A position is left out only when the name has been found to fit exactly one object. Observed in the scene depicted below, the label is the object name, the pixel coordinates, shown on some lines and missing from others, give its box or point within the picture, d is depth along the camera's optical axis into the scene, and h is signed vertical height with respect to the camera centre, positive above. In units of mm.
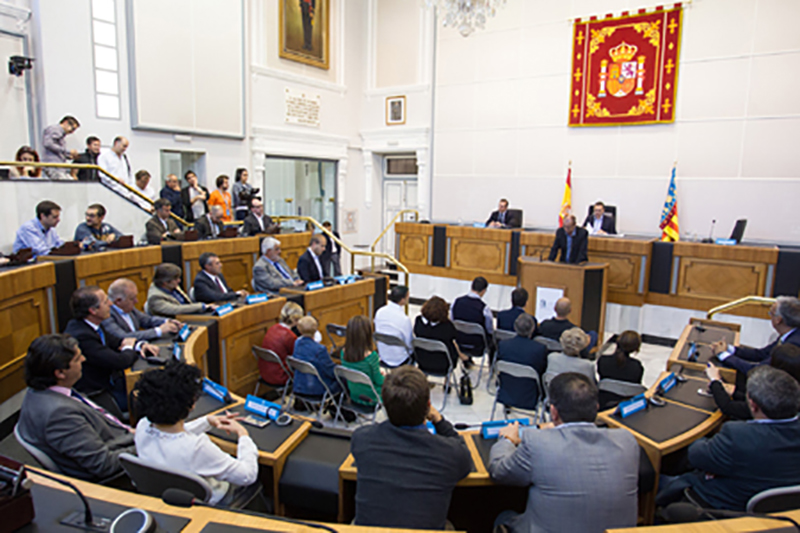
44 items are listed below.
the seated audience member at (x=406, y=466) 1717 -929
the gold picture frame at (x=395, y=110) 11178 +2037
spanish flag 9078 +118
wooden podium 6176 -1018
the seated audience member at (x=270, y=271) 5434 -809
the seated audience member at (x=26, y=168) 5224 +263
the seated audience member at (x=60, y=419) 1996 -910
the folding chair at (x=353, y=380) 3398 -1331
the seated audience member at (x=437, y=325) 4352 -1090
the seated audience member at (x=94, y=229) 5027 -361
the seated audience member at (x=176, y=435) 1832 -893
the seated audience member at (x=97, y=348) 2855 -896
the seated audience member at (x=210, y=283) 4625 -820
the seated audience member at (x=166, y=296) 3984 -817
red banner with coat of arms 8258 +2351
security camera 6193 +1589
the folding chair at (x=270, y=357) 3900 -1258
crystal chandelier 6508 +2519
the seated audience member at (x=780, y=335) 3256 -834
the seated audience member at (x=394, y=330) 4426 -1148
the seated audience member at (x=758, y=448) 1966 -953
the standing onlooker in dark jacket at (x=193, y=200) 7449 -58
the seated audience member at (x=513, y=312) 4824 -1051
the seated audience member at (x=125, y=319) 3266 -833
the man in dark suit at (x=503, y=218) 8516 -260
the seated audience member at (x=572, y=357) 3398 -1059
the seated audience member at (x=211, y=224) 6234 -356
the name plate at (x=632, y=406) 2604 -1054
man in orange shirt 7891 -14
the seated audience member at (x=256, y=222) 6824 -338
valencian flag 7352 -199
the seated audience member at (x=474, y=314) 4789 -1109
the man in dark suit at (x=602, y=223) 7734 -281
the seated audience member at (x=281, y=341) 4012 -1148
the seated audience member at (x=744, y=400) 2535 -940
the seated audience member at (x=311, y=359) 3688 -1182
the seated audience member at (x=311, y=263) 5840 -756
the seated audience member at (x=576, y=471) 1700 -928
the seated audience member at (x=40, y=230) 4465 -339
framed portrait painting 9867 +3439
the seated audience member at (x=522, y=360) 3730 -1182
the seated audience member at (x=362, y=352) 3486 -1067
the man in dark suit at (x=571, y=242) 6340 -487
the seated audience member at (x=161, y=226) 5693 -358
